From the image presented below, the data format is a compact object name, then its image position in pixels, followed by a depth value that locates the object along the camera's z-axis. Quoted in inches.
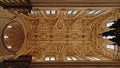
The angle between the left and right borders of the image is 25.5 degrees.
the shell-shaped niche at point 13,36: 824.5
